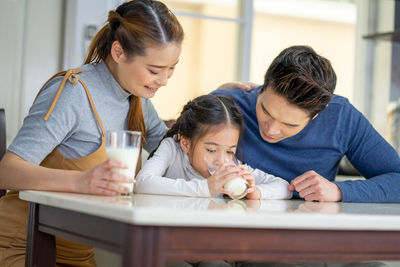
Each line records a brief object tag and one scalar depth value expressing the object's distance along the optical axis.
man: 2.73
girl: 2.64
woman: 2.47
